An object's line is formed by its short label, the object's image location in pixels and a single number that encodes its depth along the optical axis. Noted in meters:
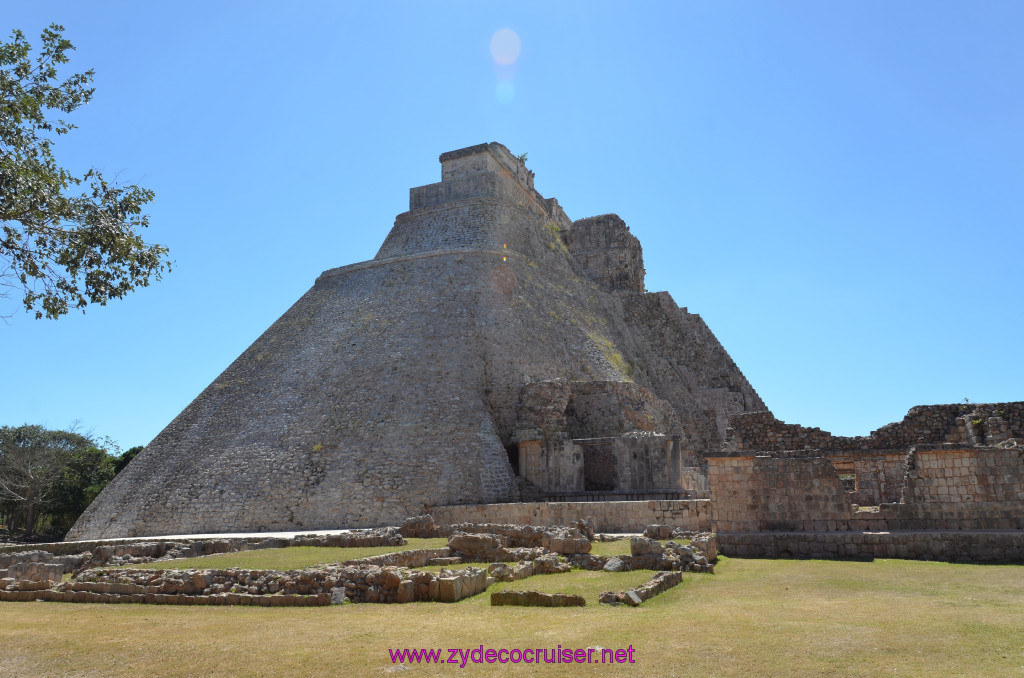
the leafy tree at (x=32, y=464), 32.73
